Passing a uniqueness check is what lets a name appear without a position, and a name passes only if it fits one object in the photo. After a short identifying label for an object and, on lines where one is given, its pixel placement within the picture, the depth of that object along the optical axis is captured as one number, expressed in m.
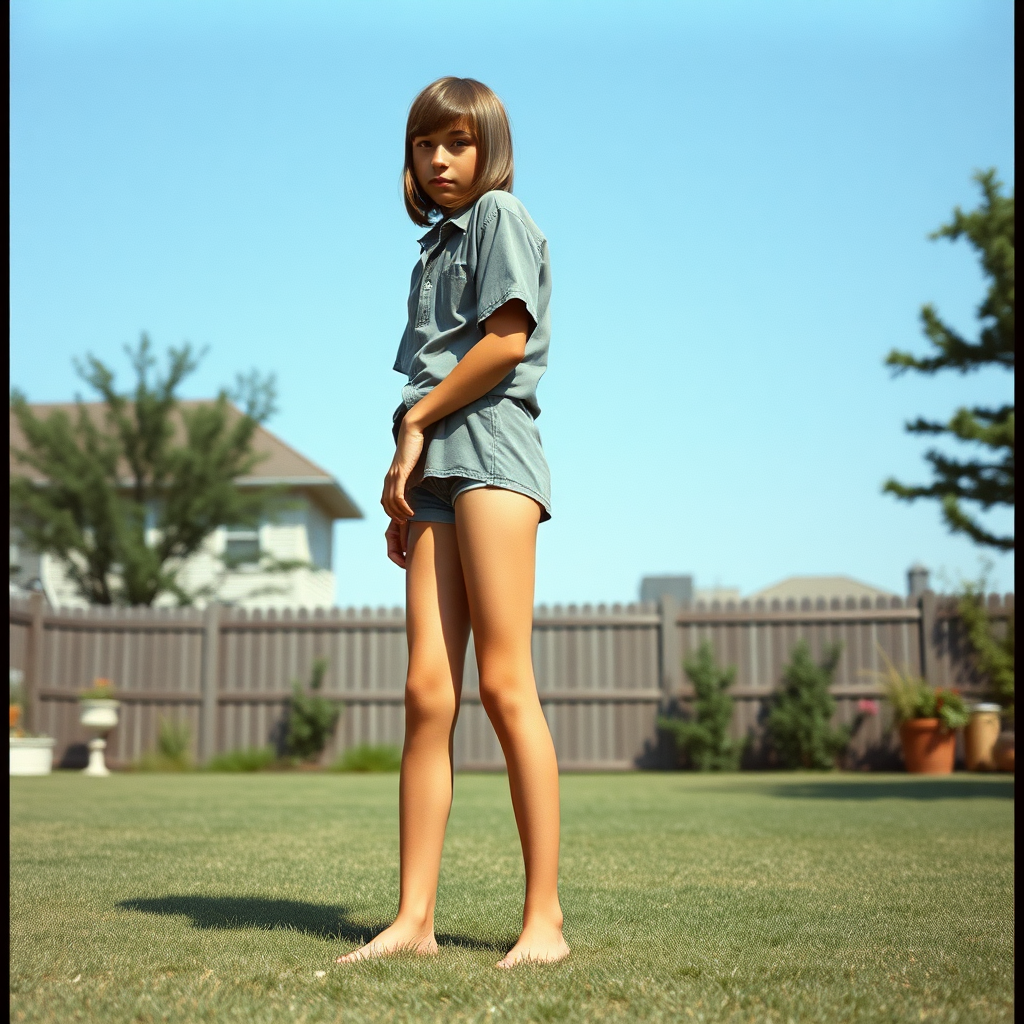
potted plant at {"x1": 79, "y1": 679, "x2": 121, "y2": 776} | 11.66
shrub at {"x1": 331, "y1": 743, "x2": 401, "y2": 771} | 11.65
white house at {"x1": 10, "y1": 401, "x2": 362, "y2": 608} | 20.80
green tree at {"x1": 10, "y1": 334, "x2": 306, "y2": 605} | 19.11
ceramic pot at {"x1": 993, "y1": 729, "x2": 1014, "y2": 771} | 10.22
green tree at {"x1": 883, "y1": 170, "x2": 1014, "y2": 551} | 15.14
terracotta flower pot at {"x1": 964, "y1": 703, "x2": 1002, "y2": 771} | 10.56
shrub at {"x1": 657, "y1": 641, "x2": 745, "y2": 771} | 11.26
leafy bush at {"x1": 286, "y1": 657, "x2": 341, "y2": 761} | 11.90
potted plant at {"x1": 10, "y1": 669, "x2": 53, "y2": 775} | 10.33
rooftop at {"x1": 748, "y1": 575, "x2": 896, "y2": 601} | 38.03
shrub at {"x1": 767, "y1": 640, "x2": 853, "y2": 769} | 11.09
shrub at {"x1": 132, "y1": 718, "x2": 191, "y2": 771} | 11.73
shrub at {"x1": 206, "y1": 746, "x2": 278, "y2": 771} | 11.77
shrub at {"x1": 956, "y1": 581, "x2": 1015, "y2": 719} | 10.91
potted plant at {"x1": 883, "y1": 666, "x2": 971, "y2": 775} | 10.55
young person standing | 2.06
